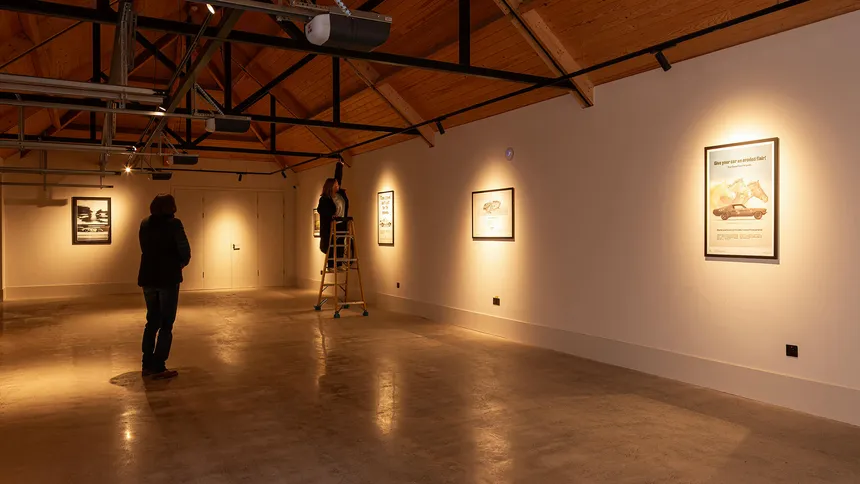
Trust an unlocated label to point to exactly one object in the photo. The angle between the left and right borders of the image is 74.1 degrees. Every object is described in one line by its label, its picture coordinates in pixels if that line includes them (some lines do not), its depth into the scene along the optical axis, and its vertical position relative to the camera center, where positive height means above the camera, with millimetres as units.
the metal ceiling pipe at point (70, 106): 5516 +1342
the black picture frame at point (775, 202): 4418 +295
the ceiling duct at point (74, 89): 4344 +1233
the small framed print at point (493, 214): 7370 +344
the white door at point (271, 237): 14609 +80
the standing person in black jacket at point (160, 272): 5348 -302
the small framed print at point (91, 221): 12656 +433
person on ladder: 10555 +631
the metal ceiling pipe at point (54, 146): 7227 +1228
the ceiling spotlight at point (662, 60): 5055 +1601
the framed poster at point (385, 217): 10203 +412
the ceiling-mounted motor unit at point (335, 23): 3195 +1253
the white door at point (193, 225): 13742 +366
